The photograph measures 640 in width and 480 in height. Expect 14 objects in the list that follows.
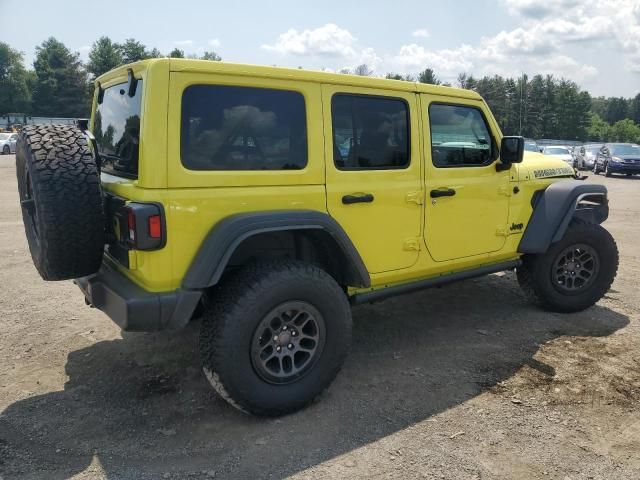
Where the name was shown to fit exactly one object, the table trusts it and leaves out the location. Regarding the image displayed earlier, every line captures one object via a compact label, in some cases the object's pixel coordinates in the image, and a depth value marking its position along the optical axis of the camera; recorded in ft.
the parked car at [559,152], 77.65
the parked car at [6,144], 108.58
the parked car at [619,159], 69.92
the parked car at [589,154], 83.91
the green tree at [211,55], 284.24
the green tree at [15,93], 247.09
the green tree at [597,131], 279.63
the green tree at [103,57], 258.37
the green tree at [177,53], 241.26
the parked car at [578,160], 86.89
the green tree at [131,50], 285.78
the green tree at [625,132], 265.95
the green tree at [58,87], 242.17
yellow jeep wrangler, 9.12
